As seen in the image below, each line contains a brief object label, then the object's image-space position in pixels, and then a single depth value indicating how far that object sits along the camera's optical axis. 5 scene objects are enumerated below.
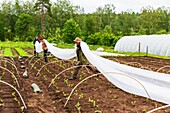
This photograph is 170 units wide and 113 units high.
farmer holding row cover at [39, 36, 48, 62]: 15.23
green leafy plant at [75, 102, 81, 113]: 6.03
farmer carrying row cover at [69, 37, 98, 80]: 9.66
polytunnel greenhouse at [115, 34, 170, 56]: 22.17
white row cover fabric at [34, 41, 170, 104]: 5.89
